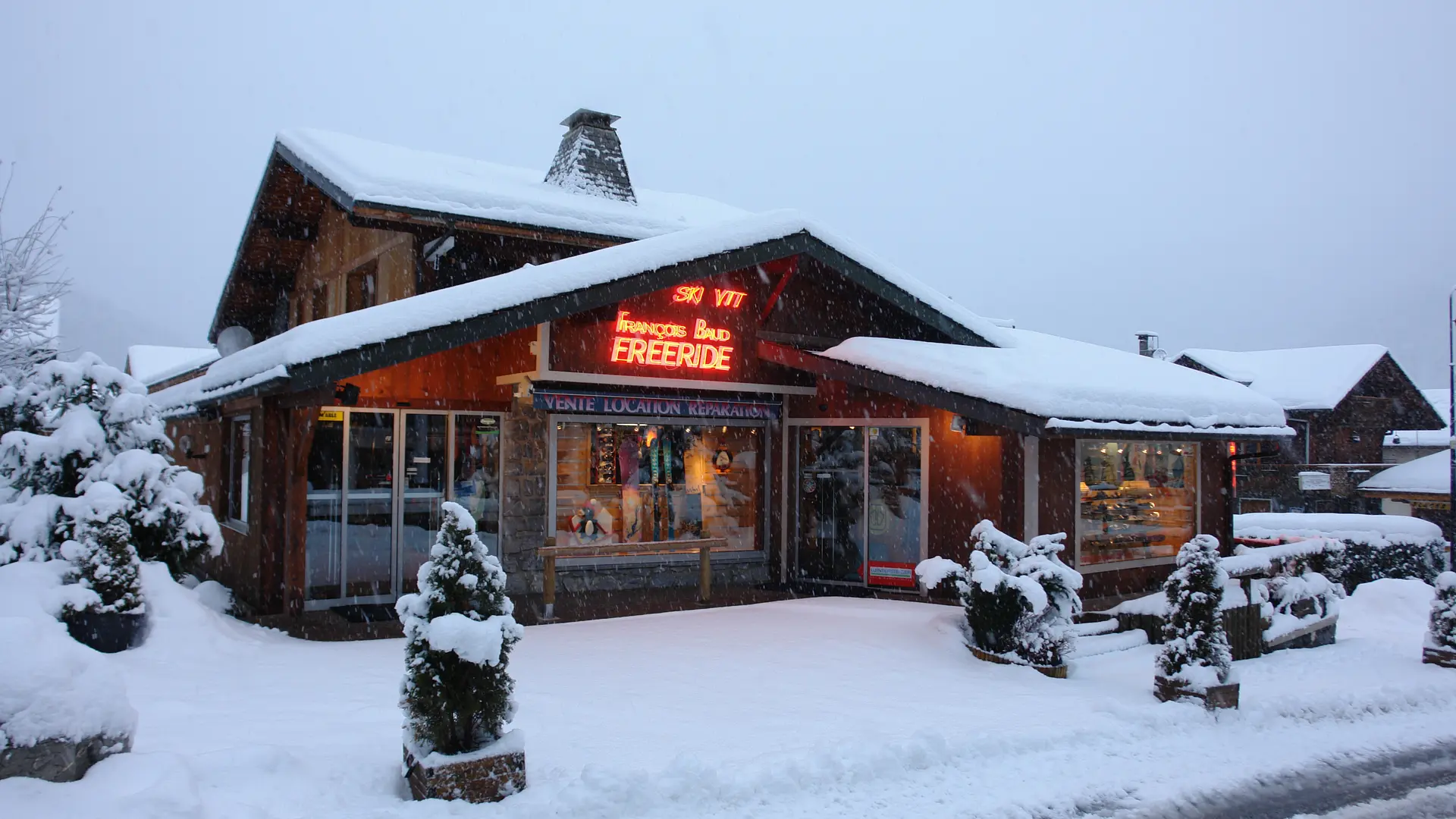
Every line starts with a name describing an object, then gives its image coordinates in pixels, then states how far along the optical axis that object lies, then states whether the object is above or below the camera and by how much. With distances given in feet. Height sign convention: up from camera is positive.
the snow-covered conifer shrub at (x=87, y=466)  26.23 -0.54
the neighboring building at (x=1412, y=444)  117.39 +0.34
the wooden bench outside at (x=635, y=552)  32.81 -4.14
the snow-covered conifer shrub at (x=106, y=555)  24.80 -2.87
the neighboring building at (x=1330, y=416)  102.94 +3.57
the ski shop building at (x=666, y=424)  33.47 +0.95
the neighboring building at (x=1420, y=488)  91.76 -4.14
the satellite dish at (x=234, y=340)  58.70 +6.70
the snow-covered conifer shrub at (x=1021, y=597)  27.43 -4.41
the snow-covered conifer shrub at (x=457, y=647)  16.35 -3.46
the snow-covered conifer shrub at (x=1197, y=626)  25.20 -4.88
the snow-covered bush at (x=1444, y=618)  31.89 -5.82
